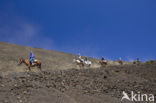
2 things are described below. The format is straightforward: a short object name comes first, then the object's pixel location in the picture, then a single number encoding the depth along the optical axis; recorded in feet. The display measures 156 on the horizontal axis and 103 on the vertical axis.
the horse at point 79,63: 100.73
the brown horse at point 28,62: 71.05
